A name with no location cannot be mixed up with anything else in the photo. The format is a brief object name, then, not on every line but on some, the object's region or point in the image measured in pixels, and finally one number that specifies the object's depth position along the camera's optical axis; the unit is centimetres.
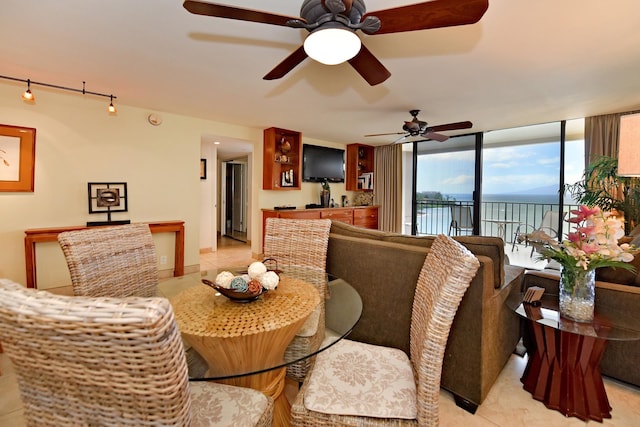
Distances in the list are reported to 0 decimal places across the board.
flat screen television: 567
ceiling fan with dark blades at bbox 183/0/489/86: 131
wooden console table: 298
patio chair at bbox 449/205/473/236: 551
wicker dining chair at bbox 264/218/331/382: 211
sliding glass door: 453
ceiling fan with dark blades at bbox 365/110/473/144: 371
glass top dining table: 105
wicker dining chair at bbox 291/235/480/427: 104
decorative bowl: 125
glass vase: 158
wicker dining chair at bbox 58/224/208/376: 141
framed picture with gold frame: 298
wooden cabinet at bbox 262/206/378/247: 497
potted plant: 335
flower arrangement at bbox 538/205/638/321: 146
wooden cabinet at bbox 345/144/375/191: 657
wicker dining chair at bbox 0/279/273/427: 53
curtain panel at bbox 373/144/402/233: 638
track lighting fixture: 262
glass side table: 155
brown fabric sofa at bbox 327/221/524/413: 158
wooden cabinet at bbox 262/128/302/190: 496
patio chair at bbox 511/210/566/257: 459
